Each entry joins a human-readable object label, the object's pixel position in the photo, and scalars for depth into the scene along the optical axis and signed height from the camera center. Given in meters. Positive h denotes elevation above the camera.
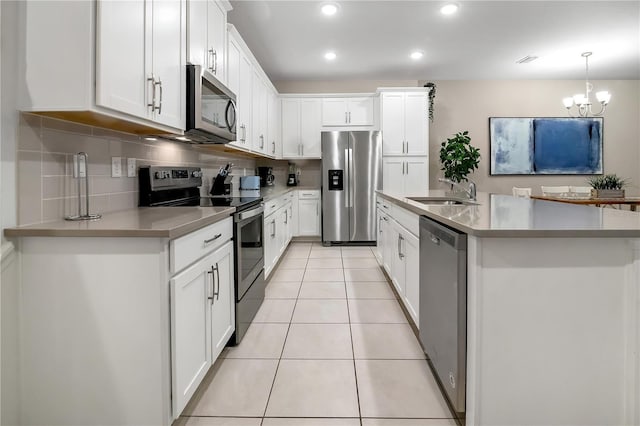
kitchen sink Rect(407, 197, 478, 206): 3.01 +0.03
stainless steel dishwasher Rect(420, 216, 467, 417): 1.48 -0.44
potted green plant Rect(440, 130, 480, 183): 5.99 +0.73
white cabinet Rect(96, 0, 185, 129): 1.49 +0.66
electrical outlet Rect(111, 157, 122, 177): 2.07 +0.20
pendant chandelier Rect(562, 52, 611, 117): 4.96 +1.47
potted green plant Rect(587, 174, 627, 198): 5.00 +0.21
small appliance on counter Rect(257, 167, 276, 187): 5.82 +0.43
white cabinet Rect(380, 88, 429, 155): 5.88 +1.26
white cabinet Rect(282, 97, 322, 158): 6.12 +1.23
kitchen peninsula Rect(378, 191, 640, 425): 1.37 -0.45
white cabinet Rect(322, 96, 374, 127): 6.12 +1.48
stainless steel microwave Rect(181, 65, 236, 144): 2.30 +0.64
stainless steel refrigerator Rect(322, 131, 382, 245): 5.70 +0.31
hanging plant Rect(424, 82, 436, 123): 6.09 +1.75
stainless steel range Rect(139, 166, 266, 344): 2.35 -0.08
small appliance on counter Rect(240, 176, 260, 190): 4.60 +0.26
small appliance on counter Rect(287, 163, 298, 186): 6.28 +0.40
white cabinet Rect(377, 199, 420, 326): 2.34 -0.37
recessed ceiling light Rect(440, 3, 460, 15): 3.80 +1.98
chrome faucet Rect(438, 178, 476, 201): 2.76 +0.09
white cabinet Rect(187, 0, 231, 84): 2.35 +1.15
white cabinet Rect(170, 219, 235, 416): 1.47 -0.50
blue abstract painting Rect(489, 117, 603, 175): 6.55 +1.07
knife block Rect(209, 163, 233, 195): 3.52 +0.18
